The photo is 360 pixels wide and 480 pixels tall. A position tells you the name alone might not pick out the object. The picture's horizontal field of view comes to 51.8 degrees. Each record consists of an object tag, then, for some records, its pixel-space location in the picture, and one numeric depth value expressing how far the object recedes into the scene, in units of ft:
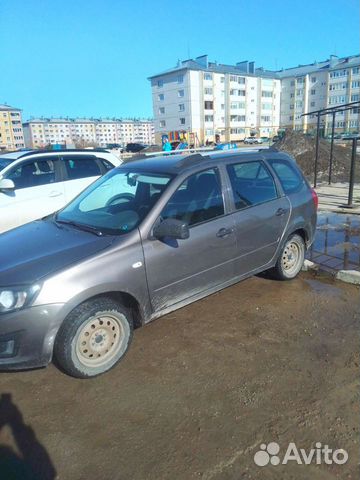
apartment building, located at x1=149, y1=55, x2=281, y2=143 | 266.98
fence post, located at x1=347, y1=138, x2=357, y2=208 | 26.78
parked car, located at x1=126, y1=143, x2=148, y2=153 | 175.61
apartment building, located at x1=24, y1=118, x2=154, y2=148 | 438.81
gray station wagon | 9.19
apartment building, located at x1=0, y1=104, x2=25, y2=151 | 365.20
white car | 19.72
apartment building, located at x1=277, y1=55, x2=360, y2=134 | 296.71
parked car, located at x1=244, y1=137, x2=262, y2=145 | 202.42
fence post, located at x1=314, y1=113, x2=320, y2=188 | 35.63
